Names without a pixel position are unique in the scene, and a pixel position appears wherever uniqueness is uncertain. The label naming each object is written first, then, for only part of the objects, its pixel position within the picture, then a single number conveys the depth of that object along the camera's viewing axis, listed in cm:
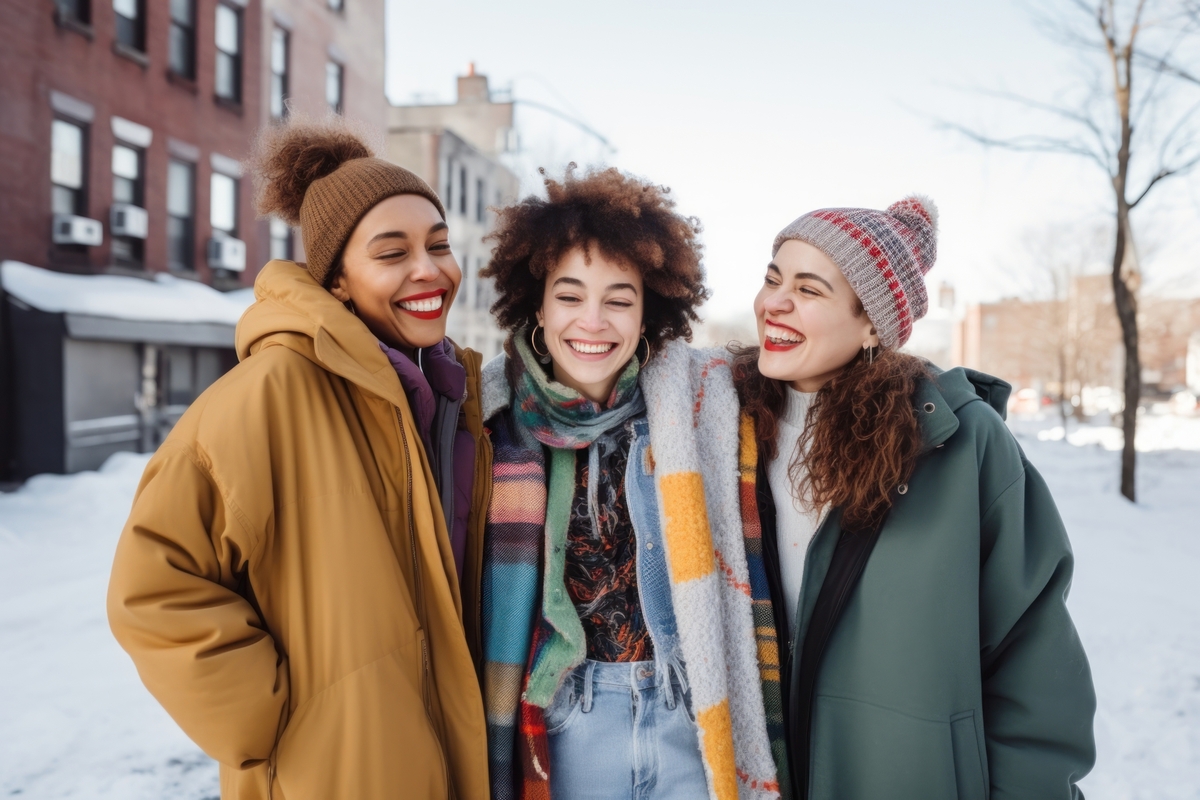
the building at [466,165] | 2469
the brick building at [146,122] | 1052
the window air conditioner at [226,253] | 1388
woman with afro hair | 224
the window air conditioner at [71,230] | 1091
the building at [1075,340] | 2550
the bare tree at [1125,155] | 1010
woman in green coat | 210
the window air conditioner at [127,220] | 1179
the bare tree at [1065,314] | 2506
